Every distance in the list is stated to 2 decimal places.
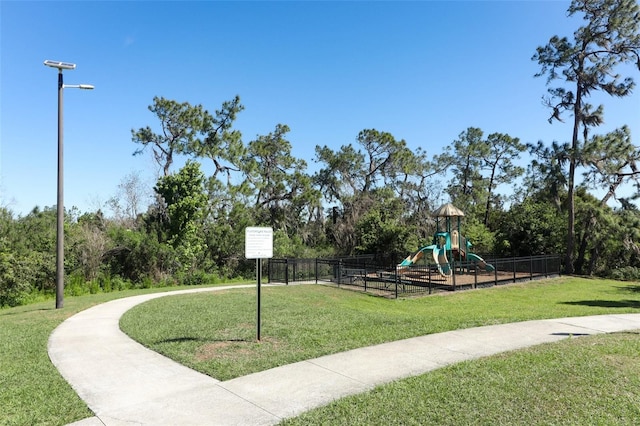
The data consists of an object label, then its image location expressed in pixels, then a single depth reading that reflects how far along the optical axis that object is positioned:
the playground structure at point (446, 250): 21.22
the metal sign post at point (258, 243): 7.07
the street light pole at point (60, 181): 11.50
